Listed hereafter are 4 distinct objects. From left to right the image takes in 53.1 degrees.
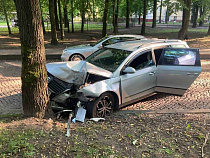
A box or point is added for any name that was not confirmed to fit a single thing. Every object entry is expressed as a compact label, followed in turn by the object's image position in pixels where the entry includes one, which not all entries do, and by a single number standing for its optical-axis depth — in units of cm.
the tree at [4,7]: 1929
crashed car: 491
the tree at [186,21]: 1653
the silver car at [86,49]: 1023
